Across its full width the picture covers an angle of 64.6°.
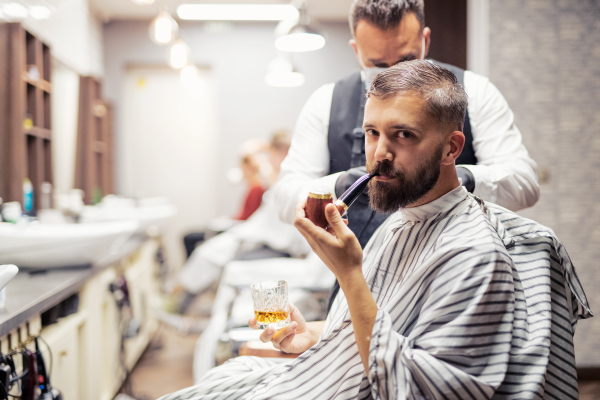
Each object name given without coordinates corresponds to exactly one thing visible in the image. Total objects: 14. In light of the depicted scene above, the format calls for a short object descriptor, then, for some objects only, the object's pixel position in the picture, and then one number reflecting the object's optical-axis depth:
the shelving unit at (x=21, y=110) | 2.49
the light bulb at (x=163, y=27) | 3.24
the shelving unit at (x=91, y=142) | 3.98
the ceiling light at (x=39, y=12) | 3.08
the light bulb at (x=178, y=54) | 3.78
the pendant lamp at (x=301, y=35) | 2.68
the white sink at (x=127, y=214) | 3.06
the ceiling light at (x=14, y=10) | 2.66
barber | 1.24
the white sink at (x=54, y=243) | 1.70
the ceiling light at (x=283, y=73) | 4.21
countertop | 1.28
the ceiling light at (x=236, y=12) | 5.00
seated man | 0.77
